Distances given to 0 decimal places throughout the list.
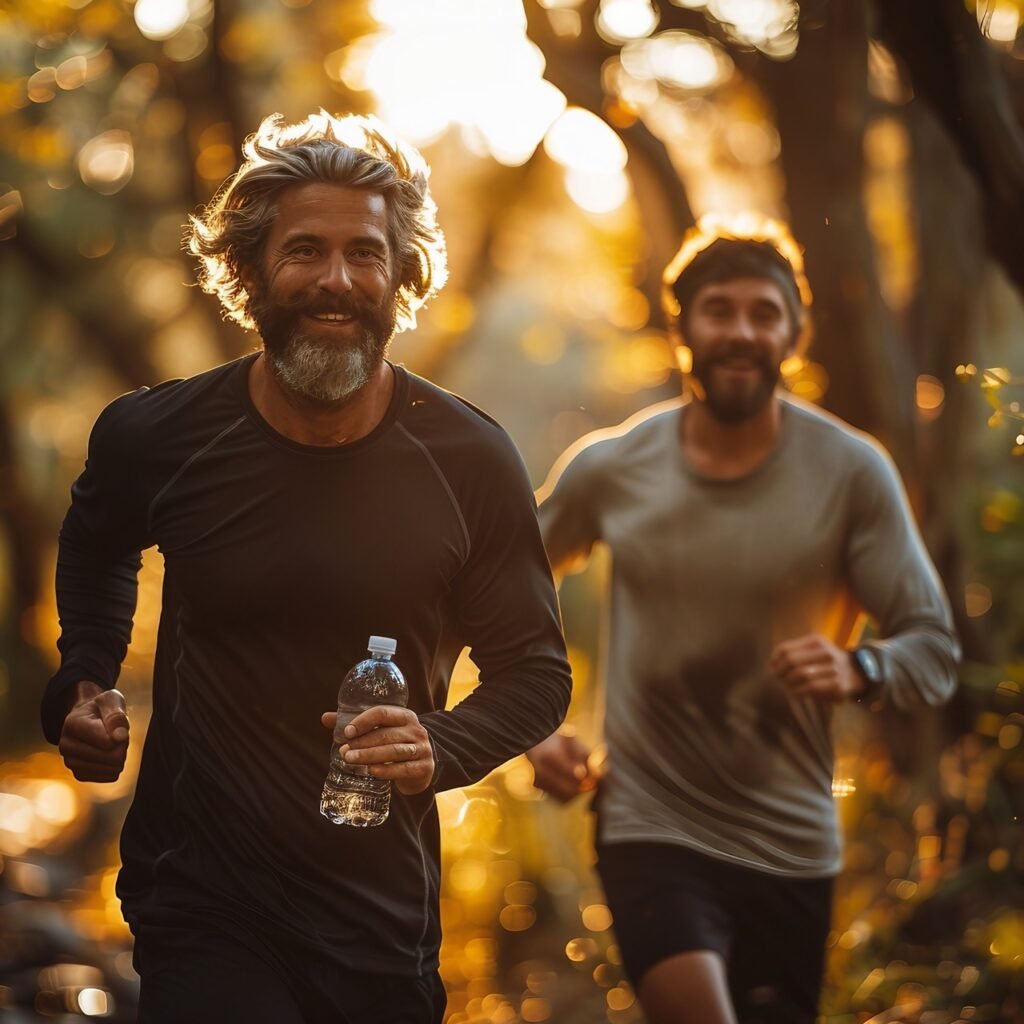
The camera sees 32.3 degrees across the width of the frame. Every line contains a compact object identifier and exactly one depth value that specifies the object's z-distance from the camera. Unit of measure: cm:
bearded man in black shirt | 345
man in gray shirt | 477
